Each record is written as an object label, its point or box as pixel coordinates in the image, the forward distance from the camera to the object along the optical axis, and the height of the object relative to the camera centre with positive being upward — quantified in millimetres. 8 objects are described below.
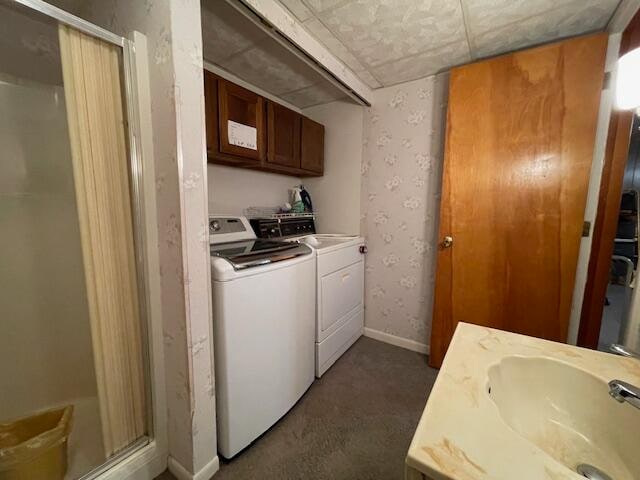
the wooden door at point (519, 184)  1364 +171
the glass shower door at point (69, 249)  930 -174
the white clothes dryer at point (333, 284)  1675 -542
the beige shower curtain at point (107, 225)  912 -65
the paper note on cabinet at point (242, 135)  1489 +461
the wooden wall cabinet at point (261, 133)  1407 +538
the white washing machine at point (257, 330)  1102 -595
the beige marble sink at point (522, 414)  444 -440
